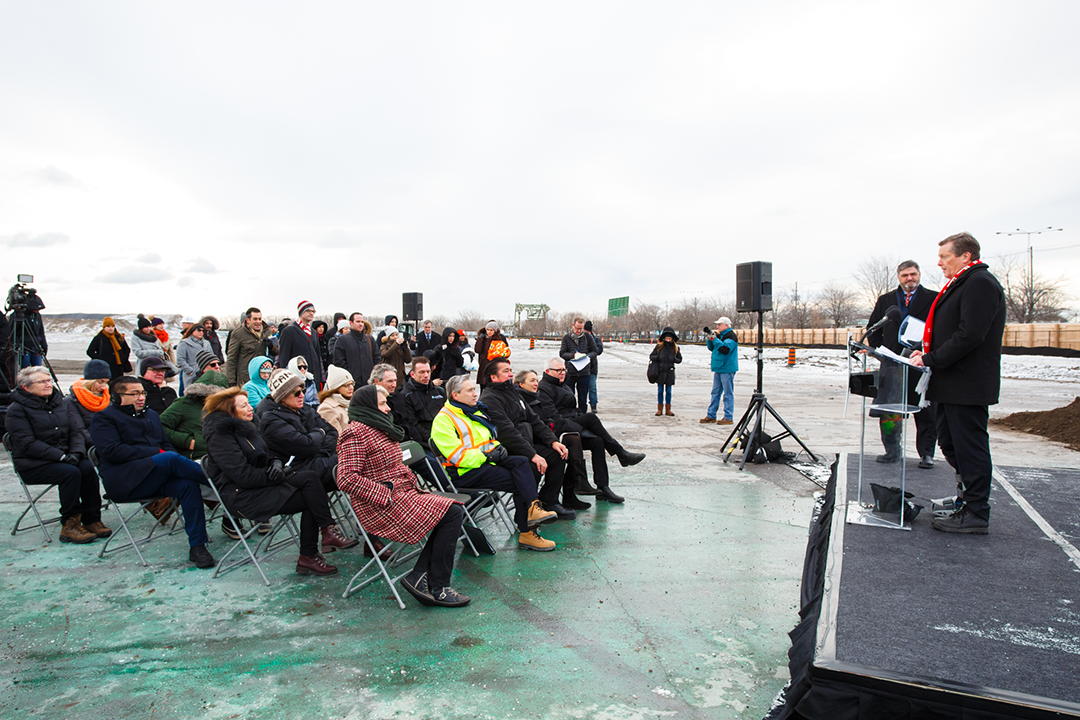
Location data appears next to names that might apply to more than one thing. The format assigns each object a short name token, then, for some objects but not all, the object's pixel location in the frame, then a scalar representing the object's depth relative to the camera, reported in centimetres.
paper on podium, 371
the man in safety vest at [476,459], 442
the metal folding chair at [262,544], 391
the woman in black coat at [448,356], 977
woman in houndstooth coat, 352
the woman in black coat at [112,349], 838
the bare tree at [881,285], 4991
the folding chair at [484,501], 444
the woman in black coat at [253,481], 387
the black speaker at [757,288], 748
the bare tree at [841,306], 6794
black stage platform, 198
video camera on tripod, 811
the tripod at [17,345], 810
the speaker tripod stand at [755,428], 695
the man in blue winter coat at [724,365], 970
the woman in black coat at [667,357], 1081
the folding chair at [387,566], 351
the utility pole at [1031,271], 4309
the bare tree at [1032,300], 4359
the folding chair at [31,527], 446
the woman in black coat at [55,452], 445
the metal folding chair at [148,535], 415
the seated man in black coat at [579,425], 567
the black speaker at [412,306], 1420
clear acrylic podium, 355
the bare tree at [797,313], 7891
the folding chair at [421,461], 414
